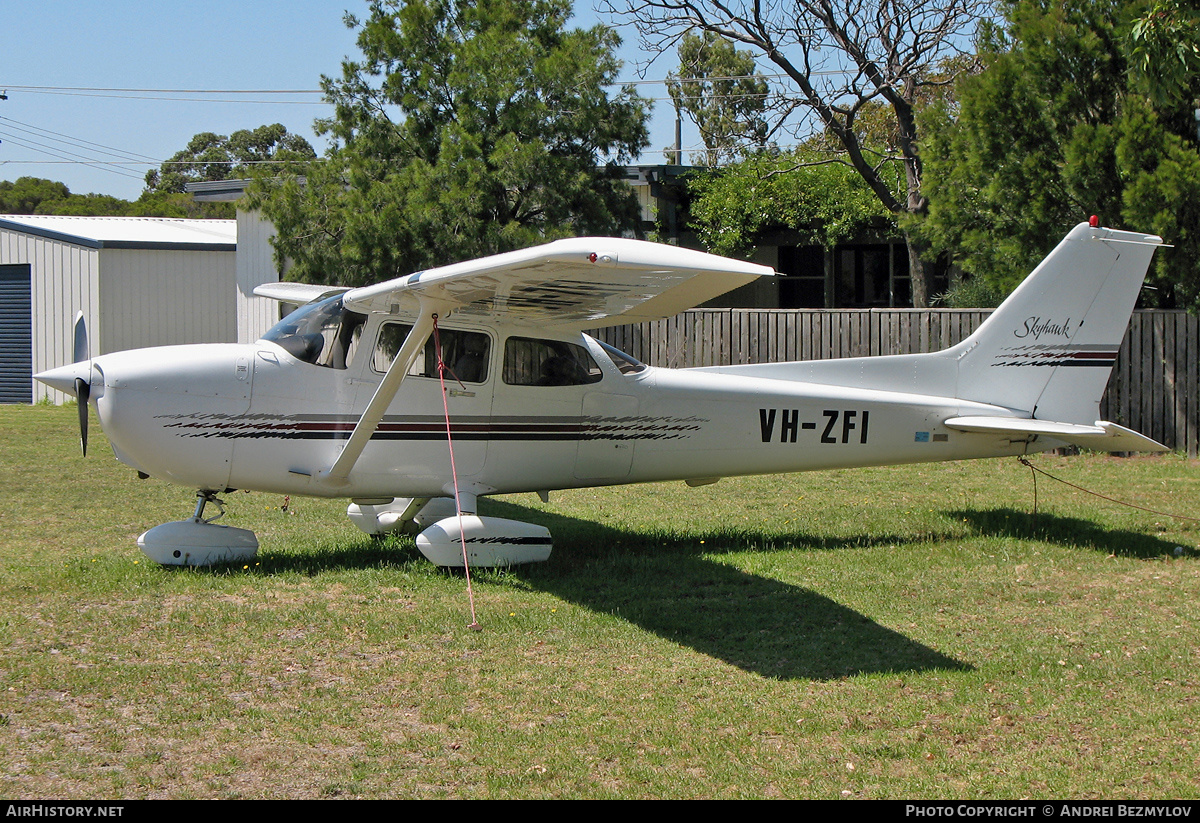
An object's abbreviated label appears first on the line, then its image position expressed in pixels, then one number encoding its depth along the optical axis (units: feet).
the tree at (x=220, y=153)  265.34
